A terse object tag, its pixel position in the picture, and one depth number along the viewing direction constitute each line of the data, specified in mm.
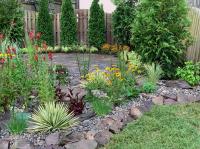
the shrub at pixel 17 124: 2617
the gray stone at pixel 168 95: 3538
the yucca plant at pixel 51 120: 2738
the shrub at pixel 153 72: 3746
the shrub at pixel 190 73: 3868
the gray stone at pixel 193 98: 3544
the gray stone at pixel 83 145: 2524
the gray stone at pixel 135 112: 3112
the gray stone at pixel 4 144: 2498
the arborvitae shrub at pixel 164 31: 4069
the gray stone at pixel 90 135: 2669
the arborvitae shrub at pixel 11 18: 6244
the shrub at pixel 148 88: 3554
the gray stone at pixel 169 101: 3450
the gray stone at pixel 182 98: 3501
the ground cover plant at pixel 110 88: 3166
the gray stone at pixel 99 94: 3342
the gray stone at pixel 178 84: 3776
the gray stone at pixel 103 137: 2666
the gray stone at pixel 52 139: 2567
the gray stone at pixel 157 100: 3407
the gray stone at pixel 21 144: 2505
